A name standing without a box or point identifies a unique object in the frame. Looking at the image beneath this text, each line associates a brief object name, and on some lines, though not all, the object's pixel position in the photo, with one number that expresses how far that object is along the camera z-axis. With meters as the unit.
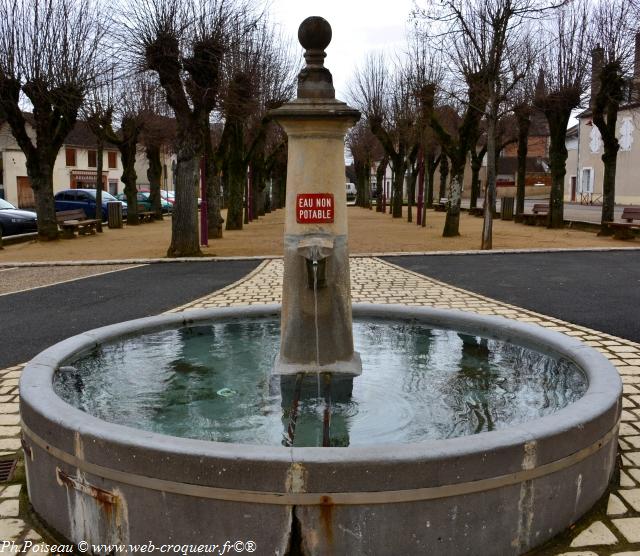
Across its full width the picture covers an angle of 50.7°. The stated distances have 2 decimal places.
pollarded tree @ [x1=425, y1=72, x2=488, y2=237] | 20.38
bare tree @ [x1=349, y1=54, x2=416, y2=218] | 31.62
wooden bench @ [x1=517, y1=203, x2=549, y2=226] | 26.00
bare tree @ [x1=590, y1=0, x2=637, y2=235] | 19.72
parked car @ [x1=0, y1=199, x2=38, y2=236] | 22.22
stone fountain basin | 2.94
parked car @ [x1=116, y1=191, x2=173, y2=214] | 39.40
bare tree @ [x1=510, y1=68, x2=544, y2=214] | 23.52
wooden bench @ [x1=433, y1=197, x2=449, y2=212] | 42.87
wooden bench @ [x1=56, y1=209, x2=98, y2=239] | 21.98
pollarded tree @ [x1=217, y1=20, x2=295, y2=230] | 18.08
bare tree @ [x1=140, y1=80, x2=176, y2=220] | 26.85
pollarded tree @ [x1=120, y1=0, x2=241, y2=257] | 14.49
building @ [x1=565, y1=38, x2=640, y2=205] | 45.38
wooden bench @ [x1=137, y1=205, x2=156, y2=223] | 31.60
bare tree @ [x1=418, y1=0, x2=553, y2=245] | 16.59
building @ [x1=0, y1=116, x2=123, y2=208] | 46.44
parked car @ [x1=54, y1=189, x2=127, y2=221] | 30.97
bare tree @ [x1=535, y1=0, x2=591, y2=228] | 21.56
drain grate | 4.18
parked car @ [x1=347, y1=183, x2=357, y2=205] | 74.59
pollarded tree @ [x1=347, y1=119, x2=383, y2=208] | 46.97
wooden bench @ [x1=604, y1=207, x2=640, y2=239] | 18.95
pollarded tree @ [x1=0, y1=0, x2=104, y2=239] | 18.39
